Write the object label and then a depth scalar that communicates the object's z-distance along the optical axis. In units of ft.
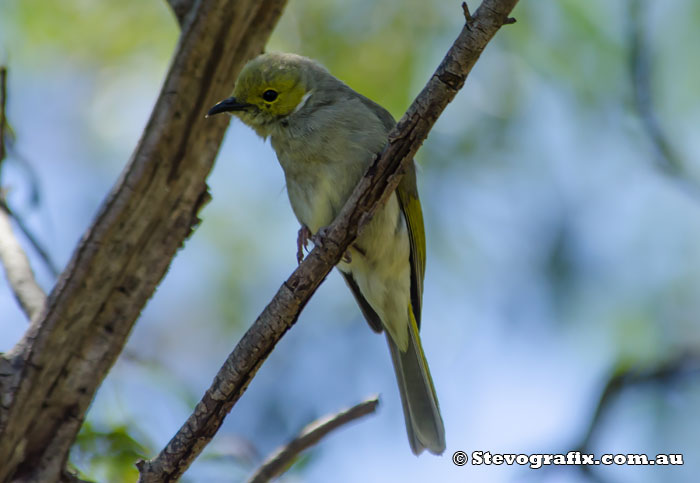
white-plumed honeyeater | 23.91
